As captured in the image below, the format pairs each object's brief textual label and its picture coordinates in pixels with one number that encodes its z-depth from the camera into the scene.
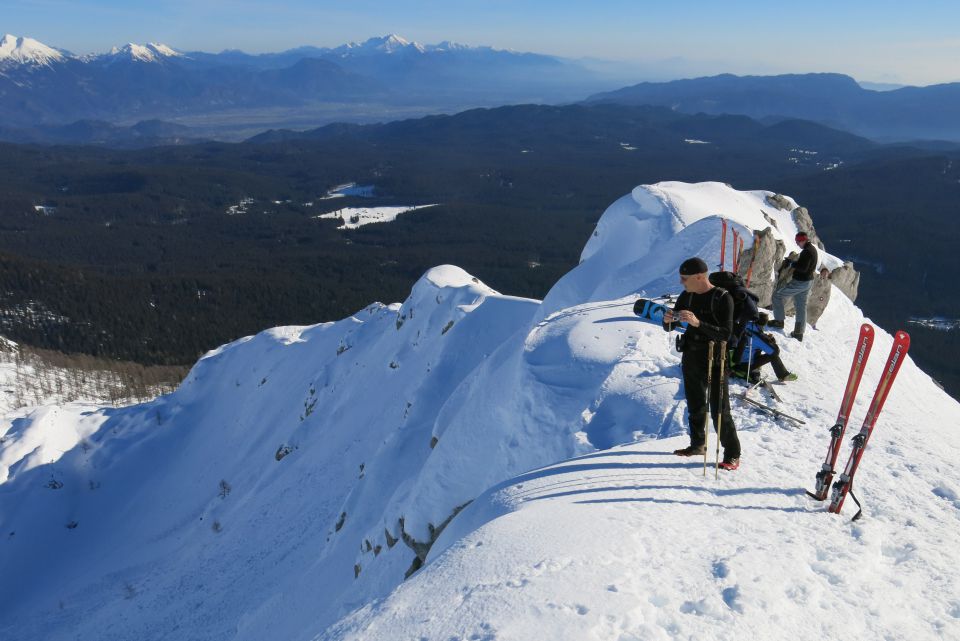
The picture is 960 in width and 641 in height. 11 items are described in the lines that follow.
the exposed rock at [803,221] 31.31
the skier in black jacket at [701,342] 8.13
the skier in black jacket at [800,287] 14.09
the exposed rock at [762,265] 17.92
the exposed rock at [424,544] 15.96
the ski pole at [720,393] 8.57
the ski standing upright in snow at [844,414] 8.14
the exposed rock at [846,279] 23.38
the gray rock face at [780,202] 33.05
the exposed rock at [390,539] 18.75
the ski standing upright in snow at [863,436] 7.82
